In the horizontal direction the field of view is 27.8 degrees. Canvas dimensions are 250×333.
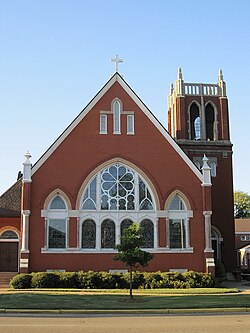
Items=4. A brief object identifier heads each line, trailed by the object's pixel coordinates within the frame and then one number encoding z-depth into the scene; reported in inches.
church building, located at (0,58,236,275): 1252.5
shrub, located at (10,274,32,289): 1130.0
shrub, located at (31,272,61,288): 1137.4
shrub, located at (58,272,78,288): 1150.3
